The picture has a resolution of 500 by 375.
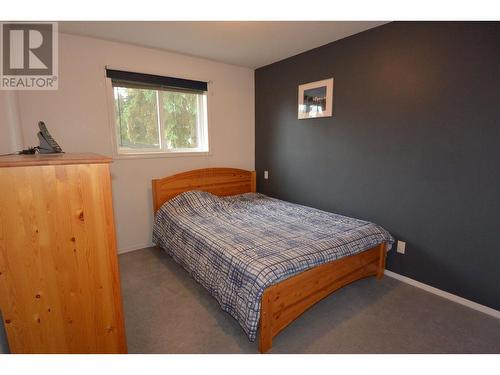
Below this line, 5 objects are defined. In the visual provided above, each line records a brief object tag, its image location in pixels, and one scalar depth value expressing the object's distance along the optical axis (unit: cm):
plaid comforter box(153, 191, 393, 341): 172
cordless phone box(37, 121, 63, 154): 166
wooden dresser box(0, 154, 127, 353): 106
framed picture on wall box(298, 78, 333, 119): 299
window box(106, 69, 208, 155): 305
